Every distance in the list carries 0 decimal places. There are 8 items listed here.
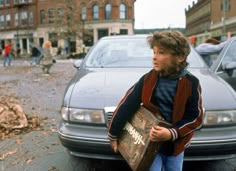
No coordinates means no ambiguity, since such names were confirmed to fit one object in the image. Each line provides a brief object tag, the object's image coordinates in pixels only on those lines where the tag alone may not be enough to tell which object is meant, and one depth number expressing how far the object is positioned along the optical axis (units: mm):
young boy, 2293
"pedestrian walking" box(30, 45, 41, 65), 28022
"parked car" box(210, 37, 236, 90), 5355
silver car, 3273
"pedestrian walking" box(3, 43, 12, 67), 27558
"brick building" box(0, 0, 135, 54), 47938
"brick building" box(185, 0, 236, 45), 46206
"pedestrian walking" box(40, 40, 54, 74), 16047
